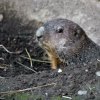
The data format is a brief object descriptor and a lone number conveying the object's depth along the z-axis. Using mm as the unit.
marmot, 7145
